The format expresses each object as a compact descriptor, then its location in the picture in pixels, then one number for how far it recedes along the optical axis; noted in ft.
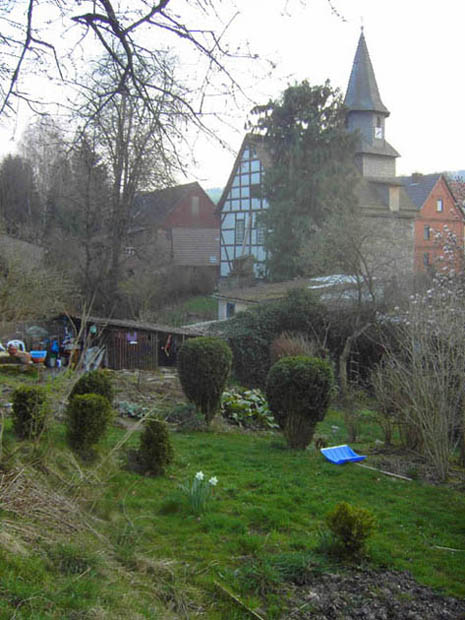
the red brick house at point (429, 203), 123.13
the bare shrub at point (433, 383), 24.66
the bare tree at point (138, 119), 18.07
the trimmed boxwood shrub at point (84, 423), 23.93
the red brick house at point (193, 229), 136.67
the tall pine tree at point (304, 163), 99.66
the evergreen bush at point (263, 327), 59.47
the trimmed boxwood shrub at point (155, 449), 22.52
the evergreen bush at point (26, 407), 22.65
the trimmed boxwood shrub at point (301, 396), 29.40
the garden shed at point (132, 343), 62.23
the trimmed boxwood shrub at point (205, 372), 35.29
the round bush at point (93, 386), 28.89
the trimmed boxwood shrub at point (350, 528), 14.94
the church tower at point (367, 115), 112.37
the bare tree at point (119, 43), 16.63
